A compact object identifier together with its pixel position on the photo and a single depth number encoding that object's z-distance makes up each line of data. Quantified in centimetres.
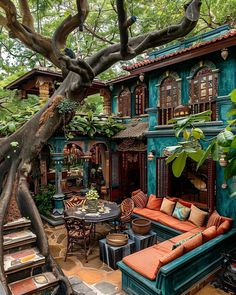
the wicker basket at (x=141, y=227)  729
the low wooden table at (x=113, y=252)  663
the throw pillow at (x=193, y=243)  548
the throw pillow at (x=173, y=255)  496
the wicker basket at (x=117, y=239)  673
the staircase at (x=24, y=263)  516
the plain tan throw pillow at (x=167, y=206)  884
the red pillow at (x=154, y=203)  955
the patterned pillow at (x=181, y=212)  829
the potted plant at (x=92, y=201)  793
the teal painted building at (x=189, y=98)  775
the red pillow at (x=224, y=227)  665
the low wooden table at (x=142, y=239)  700
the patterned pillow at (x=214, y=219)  716
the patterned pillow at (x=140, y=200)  980
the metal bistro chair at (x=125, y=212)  855
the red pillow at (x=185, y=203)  853
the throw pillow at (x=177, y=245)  561
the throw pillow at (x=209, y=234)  610
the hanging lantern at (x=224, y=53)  739
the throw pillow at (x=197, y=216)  776
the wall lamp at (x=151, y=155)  1009
